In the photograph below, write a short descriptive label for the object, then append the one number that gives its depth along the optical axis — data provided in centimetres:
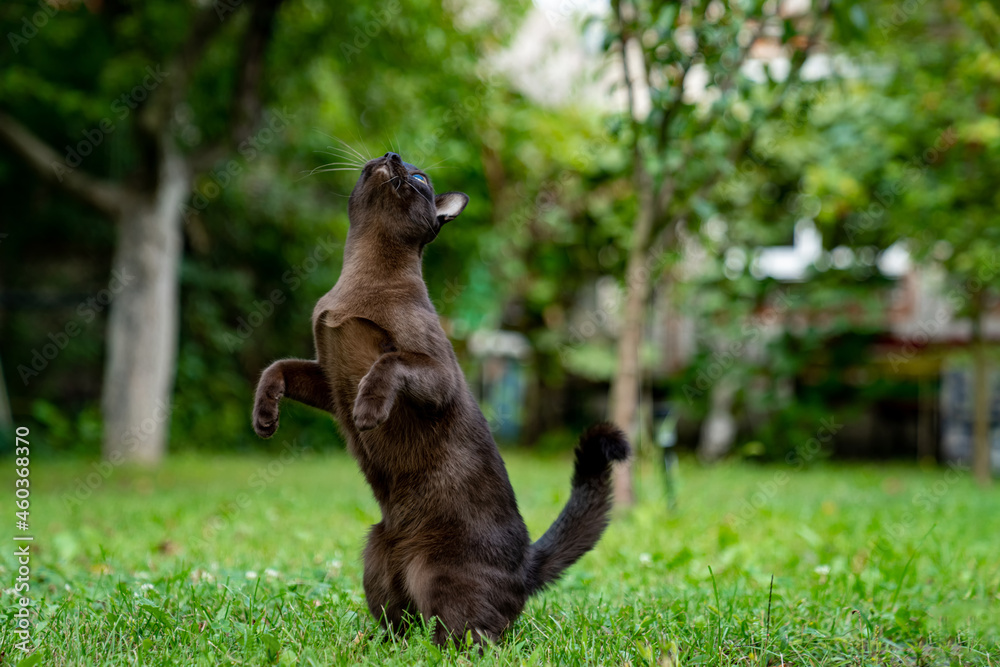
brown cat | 228
